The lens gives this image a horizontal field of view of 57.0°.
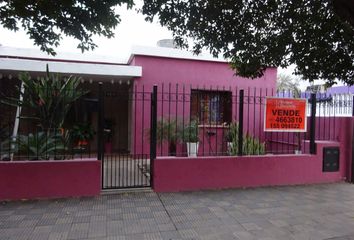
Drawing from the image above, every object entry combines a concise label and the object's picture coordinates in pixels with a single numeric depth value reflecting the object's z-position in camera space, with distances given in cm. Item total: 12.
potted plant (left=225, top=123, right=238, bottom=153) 804
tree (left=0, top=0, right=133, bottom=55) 398
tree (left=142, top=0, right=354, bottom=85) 514
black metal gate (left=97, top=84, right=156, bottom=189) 650
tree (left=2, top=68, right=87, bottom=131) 673
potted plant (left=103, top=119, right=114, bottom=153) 1184
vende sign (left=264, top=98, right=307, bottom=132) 743
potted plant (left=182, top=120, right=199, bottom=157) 899
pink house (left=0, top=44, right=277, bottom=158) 984
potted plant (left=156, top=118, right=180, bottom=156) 869
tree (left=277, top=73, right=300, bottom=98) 3459
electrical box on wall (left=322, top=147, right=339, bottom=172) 752
